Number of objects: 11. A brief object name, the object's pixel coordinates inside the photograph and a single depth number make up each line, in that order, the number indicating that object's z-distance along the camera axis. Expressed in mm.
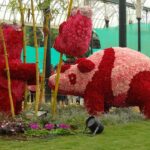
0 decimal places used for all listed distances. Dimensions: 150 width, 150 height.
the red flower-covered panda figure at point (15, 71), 11773
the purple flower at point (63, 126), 9995
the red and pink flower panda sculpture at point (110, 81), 12690
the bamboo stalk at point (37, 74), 10901
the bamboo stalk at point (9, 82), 10826
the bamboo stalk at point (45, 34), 11192
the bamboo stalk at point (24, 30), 11104
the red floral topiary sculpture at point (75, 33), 11333
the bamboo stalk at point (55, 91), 11324
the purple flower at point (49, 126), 9871
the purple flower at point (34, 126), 9795
